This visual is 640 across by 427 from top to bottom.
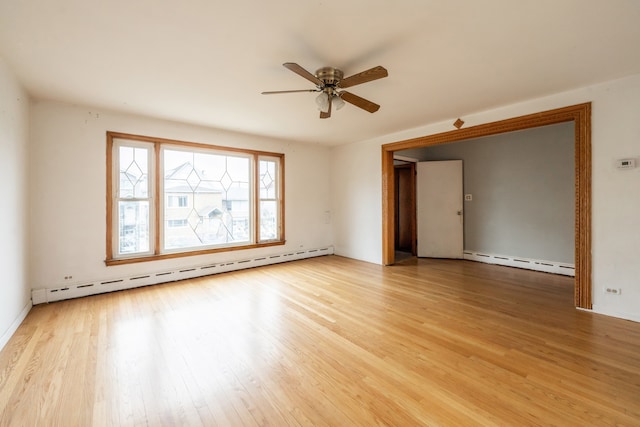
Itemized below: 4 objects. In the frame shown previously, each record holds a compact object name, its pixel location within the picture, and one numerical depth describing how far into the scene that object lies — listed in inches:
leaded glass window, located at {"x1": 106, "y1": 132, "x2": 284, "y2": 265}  157.5
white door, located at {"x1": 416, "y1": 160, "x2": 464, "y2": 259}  232.4
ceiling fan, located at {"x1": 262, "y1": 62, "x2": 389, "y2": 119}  90.4
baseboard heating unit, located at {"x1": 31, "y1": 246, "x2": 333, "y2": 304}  137.0
